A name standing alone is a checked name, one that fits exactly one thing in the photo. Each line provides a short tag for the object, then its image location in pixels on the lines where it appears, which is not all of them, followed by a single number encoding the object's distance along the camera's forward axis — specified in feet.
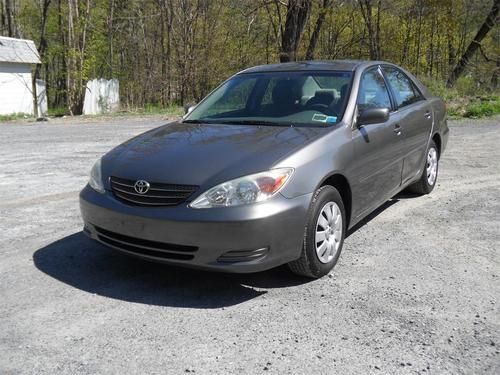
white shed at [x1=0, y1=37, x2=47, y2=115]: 77.12
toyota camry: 11.14
